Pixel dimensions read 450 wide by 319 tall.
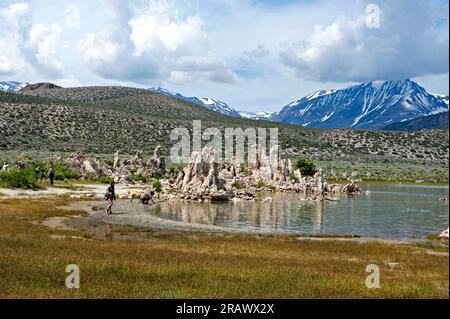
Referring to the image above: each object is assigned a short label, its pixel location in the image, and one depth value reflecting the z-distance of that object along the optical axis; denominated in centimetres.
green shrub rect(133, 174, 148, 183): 7981
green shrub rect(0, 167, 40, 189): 5506
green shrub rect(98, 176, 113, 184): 7481
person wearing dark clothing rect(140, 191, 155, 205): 5003
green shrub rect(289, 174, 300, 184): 8648
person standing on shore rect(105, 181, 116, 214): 3884
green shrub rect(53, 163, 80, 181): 7116
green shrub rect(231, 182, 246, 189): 7481
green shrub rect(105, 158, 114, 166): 8771
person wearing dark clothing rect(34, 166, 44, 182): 6469
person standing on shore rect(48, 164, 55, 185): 6159
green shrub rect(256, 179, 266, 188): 8124
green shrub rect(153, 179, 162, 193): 6497
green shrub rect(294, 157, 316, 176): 10497
